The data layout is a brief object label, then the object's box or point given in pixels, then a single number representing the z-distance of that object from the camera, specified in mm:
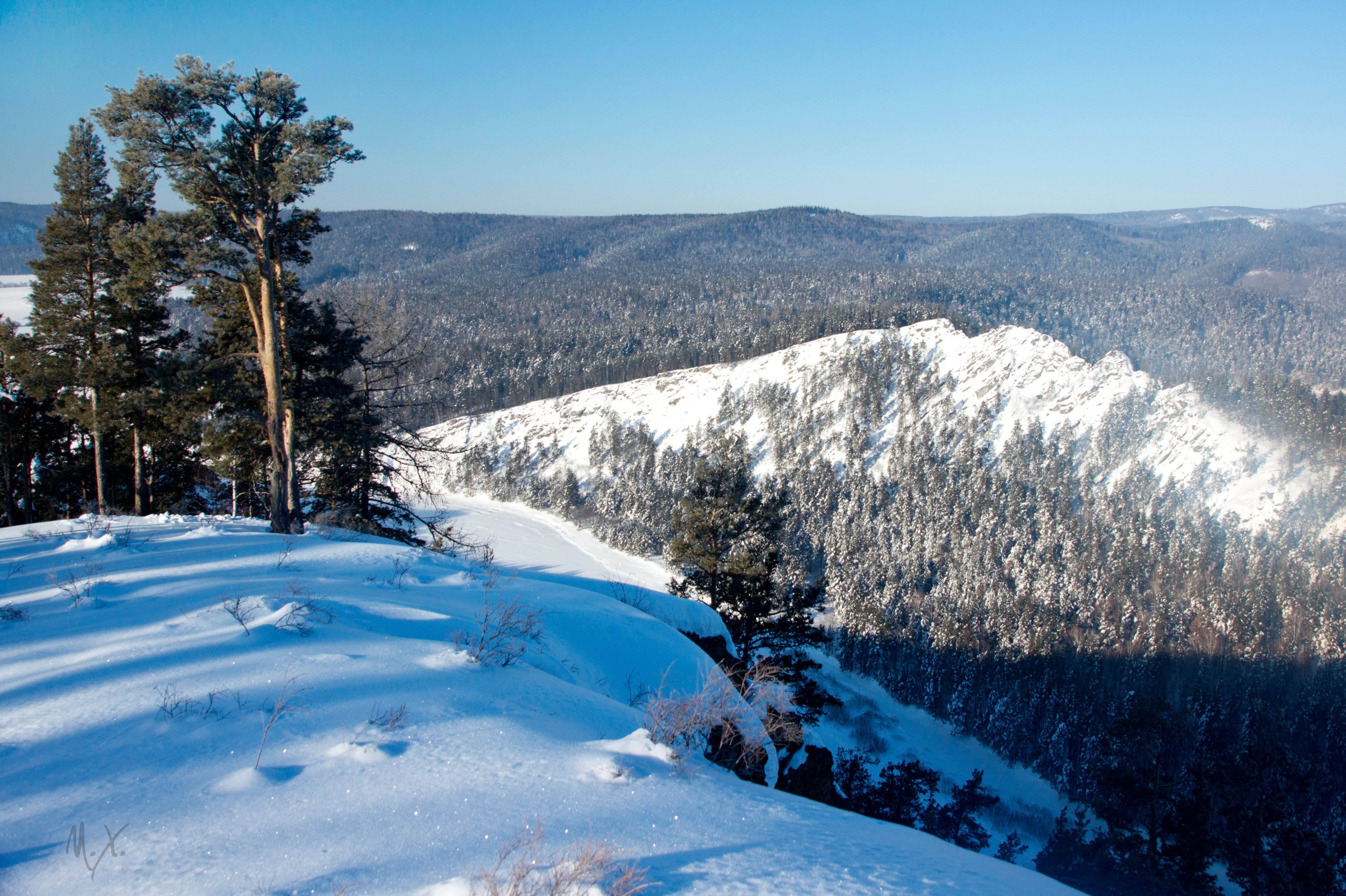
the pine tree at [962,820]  25016
